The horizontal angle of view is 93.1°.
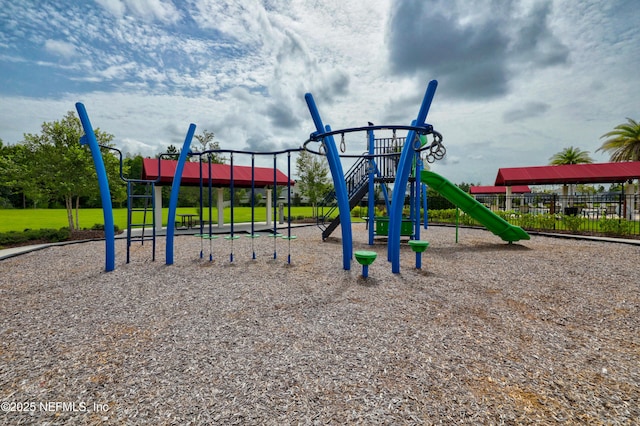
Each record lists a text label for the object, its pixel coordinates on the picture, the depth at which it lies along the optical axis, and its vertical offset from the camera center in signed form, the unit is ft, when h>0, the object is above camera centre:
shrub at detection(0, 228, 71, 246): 33.81 -3.06
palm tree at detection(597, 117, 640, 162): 94.12 +21.51
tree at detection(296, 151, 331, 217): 79.98 +9.06
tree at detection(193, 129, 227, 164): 119.36 +27.60
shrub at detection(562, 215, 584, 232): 44.08 -1.75
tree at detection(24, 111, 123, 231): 40.09 +6.23
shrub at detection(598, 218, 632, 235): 40.19 -2.10
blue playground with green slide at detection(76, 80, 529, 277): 20.48 +3.14
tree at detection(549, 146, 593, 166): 118.52 +21.39
